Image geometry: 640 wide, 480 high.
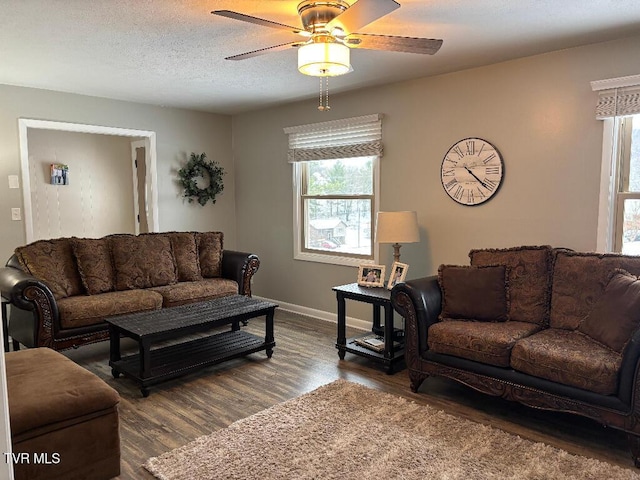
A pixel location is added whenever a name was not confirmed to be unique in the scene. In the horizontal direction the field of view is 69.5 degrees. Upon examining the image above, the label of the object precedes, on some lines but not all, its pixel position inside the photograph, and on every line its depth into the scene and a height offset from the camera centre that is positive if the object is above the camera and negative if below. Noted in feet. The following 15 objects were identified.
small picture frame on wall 20.42 +1.22
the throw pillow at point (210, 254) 16.52 -1.92
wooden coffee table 10.49 -3.47
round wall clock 12.50 +0.78
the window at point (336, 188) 15.43 +0.43
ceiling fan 7.55 +2.82
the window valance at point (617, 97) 10.16 +2.28
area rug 7.37 -4.35
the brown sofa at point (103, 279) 11.80 -2.38
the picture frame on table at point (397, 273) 13.06 -2.08
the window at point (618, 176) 10.55 +0.52
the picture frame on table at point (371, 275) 13.28 -2.20
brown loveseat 8.00 -2.76
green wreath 18.63 +0.98
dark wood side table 11.73 -3.57
